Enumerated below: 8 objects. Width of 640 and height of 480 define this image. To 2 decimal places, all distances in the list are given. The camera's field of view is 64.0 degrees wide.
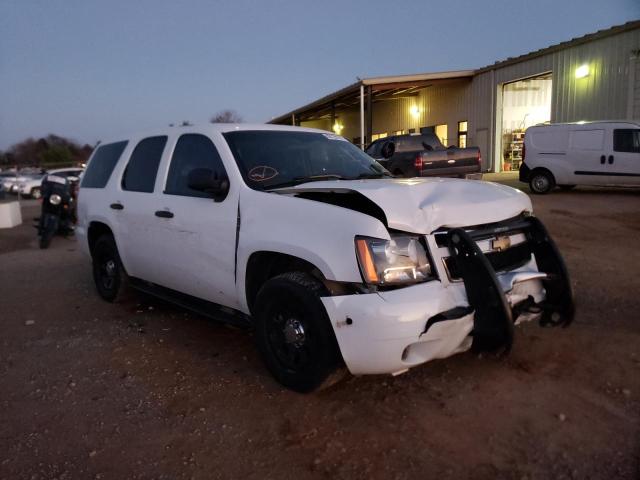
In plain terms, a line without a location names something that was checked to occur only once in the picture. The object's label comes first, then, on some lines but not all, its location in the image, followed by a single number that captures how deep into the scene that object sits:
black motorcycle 10.25
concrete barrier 13.16
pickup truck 12.70
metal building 16.47
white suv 2.81
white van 12.85
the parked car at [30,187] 25.94
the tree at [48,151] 53.38
